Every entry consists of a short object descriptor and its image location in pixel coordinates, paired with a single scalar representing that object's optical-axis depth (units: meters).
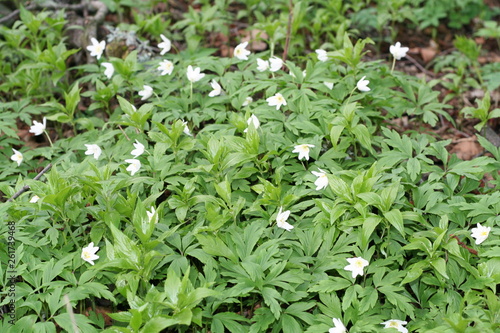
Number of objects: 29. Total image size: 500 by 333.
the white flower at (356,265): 2.63
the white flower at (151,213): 2.78
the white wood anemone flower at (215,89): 3.87
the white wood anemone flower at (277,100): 3.59
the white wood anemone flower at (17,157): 3.64
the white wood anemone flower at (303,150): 3.21
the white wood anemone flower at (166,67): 4.12
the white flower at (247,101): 3.83
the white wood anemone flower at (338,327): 2.45
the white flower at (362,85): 3.63
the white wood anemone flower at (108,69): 4.09
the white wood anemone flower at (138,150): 3.35
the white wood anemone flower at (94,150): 3.46
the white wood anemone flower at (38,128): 3.77
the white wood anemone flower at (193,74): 3.86
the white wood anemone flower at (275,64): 3.93
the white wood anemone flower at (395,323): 2.54
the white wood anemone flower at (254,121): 3.33
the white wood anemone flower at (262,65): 3.98
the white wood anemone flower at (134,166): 3.17
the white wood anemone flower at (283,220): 2.89
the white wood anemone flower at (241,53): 4.13
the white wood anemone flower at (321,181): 3.01
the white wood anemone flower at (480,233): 2.77
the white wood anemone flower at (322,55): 3.97
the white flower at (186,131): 3.48
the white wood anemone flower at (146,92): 3.99
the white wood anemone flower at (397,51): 3.93
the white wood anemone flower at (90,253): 2.79
